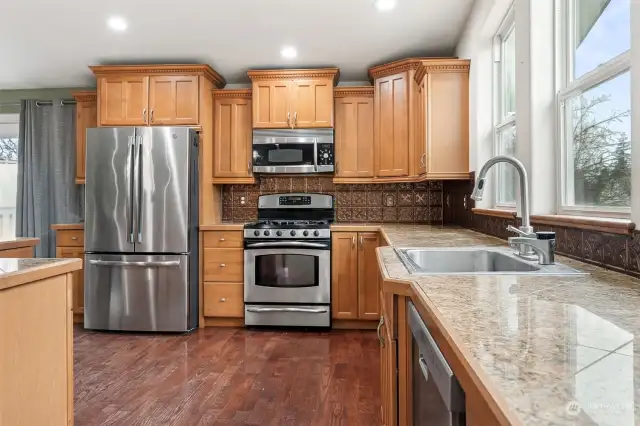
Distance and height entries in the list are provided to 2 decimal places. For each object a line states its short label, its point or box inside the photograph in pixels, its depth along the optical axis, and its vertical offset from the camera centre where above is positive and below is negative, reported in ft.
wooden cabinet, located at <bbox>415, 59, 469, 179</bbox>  10.59 +2.30
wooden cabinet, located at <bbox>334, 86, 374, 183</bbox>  13.06 +2.44
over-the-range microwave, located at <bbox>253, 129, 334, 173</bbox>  12.76 +1.95
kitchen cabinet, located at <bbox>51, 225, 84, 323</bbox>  12.55 -0.91
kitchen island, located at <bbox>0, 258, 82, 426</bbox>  4.10 -1.35
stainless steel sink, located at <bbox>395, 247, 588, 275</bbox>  5.86 -0.64
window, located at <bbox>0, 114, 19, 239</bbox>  15.35 +1.47
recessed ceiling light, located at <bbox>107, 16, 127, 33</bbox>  9.75 +4.55
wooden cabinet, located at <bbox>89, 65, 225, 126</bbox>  12.34 +3.56
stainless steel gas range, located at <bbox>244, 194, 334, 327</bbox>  11.89 -1.71
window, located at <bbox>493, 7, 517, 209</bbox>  8.64 +2.29
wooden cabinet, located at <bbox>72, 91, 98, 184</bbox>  13.66 +3.16
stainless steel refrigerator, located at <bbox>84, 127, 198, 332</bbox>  11.55 -0.27
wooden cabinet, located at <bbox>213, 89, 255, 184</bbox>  13.23 +2.44
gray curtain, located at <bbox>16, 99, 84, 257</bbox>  14.55 +1.49
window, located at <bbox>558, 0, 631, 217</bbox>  4.86 +1.38
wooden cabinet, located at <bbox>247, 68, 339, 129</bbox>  12.71 +3.50
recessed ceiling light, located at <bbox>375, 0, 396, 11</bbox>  8.79 +4.46
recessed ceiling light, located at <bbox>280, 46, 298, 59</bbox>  11.50 +4.56
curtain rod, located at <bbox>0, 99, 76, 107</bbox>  14.49 +3.94
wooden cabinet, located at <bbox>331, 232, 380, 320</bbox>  11.92 -1.75
